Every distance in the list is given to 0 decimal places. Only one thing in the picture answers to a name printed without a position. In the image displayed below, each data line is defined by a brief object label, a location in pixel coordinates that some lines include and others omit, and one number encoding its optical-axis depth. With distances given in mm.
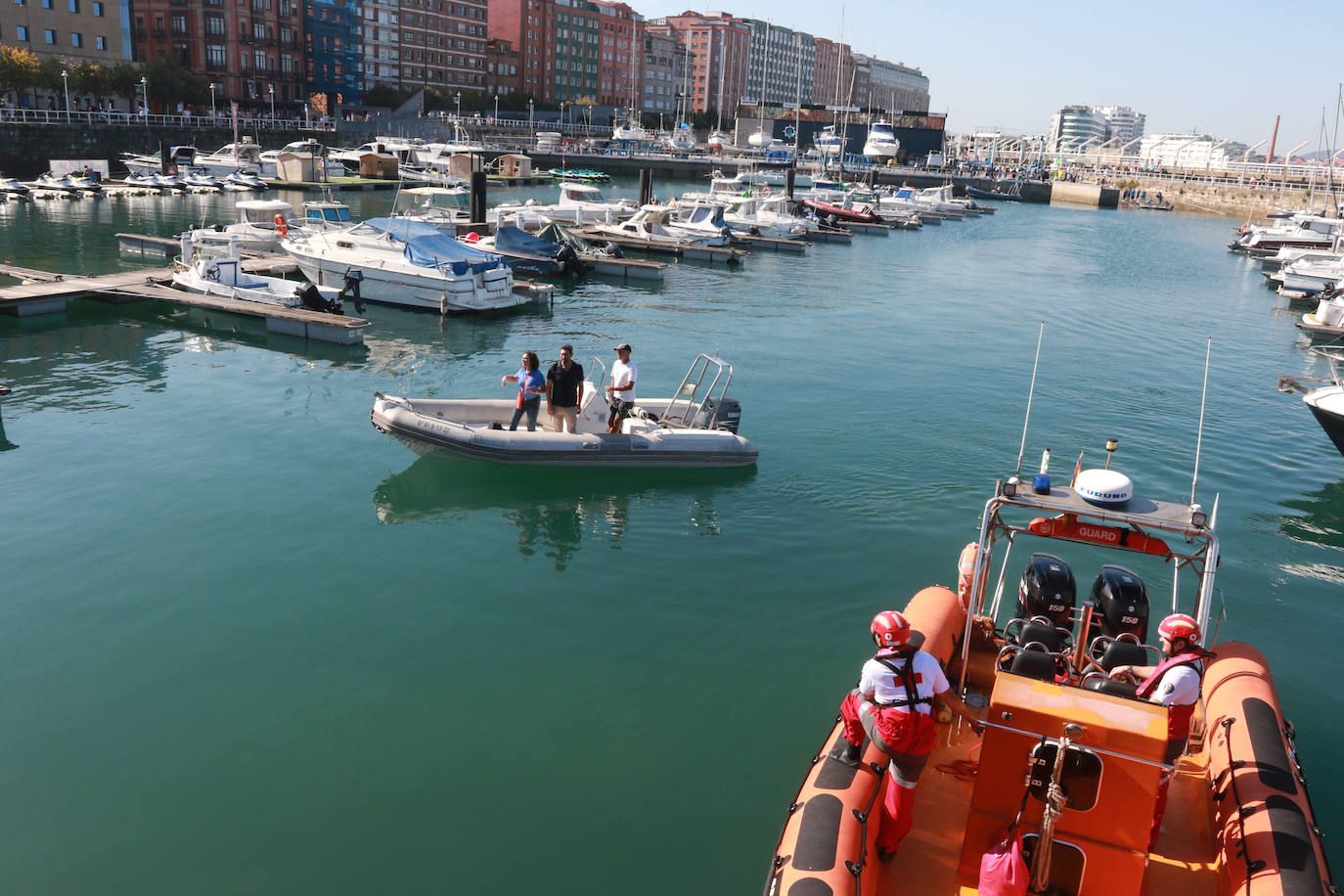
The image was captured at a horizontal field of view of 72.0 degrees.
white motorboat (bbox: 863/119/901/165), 103625
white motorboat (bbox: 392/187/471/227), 39000
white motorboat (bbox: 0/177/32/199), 48125
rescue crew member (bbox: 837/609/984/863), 5605
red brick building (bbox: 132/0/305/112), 84125
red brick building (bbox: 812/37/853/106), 197375
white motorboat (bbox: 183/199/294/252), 30078
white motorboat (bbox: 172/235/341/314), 24422
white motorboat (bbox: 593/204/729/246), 41844
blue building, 99188
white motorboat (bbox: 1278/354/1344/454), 15836
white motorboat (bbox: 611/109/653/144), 111000
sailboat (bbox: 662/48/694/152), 111875
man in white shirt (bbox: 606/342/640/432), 14258
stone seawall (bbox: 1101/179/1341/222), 83000
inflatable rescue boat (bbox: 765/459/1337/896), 5320
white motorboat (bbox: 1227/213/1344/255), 51003
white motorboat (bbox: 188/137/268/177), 62625
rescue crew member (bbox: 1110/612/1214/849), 5988
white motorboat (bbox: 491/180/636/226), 44312
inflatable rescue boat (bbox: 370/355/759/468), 13961
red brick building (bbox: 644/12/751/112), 165375
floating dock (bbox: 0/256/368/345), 22797
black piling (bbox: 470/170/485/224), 37969
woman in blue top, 13855
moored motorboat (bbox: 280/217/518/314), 26078
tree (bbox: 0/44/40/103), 61188
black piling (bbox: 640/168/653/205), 49484
